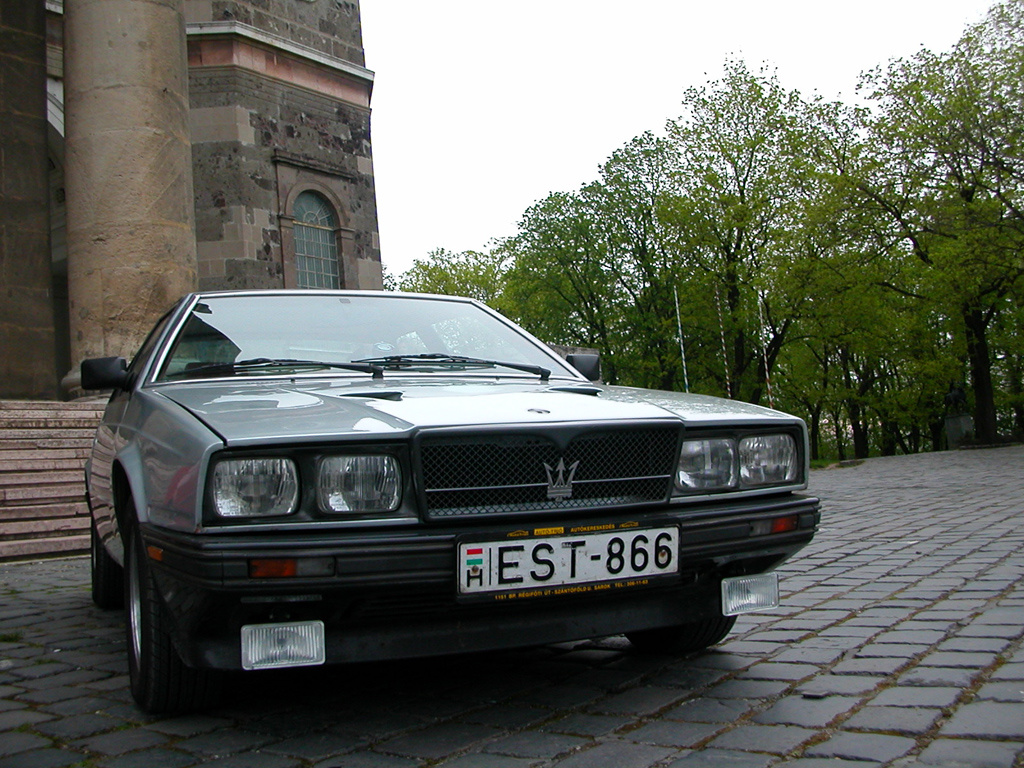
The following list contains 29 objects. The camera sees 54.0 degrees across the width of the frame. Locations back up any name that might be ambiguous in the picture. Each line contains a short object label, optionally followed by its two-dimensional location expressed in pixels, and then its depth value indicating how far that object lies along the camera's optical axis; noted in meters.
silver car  2.66
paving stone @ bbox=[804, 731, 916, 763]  2.52
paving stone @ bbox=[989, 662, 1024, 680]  3.19
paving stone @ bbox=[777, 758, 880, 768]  2.46
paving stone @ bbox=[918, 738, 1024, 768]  2.40
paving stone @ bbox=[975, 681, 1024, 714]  2.95
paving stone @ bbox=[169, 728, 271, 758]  2.85
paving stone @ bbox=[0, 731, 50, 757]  3.00
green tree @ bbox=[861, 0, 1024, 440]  22.97
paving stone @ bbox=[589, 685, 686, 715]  3.09
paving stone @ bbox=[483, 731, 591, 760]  2.70
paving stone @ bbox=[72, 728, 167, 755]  2.92
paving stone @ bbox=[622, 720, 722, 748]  2.74
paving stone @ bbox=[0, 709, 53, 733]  3.26
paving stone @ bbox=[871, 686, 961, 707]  2.96
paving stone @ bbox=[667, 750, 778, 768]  2.53
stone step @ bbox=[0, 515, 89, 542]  8.54
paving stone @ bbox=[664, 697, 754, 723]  2.96
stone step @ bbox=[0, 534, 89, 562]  8.28
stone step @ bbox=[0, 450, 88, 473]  9.41
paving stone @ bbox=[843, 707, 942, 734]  2.72
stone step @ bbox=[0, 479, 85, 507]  8.88
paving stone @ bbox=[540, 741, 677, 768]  2.58
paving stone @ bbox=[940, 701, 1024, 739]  2.62
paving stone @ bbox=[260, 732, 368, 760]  2.80
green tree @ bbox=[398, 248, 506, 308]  61.81
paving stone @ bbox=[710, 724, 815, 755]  2.65
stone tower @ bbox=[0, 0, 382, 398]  12.27
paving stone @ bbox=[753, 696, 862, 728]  2.87
